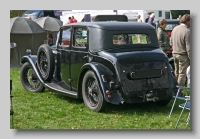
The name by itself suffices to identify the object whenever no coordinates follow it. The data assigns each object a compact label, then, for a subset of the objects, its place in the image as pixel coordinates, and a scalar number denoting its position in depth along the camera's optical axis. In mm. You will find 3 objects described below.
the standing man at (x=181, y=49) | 9747
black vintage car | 8994
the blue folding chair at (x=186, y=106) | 8708
